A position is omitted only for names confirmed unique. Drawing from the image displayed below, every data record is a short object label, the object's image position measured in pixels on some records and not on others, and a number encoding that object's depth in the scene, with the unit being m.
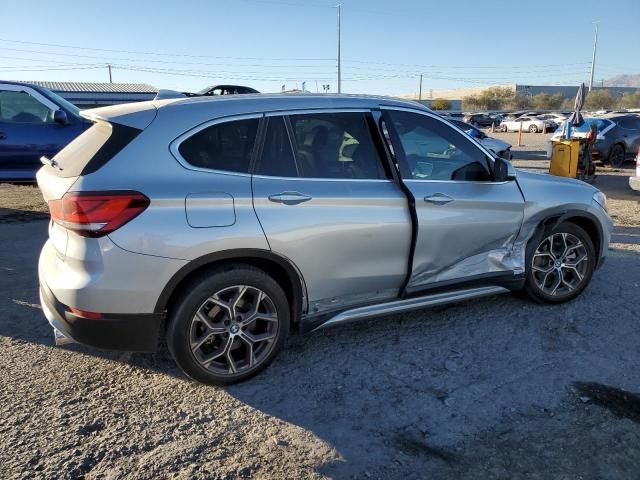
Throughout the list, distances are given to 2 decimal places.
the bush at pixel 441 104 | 82.53
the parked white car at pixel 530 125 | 38.09
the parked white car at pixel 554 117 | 38.68
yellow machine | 11.62
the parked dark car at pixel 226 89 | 14.66
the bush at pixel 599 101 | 79.06
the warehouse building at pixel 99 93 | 22.35
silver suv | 3.03
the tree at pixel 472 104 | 95.06
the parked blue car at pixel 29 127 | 7.68
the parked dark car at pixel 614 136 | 14.82
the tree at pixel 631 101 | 79.25
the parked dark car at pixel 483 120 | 45.75
